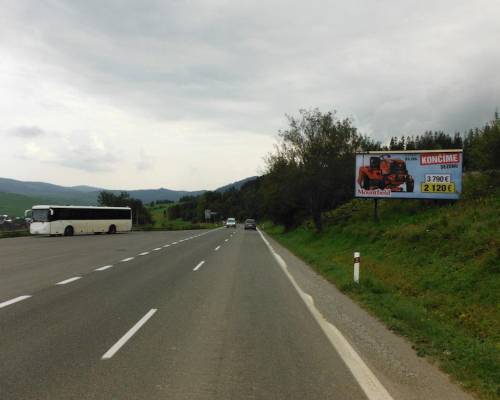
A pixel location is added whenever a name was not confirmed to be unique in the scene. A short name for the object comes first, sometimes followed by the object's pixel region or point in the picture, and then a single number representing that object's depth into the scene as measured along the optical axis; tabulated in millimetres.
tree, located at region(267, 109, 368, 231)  30344
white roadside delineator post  11809
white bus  39906
